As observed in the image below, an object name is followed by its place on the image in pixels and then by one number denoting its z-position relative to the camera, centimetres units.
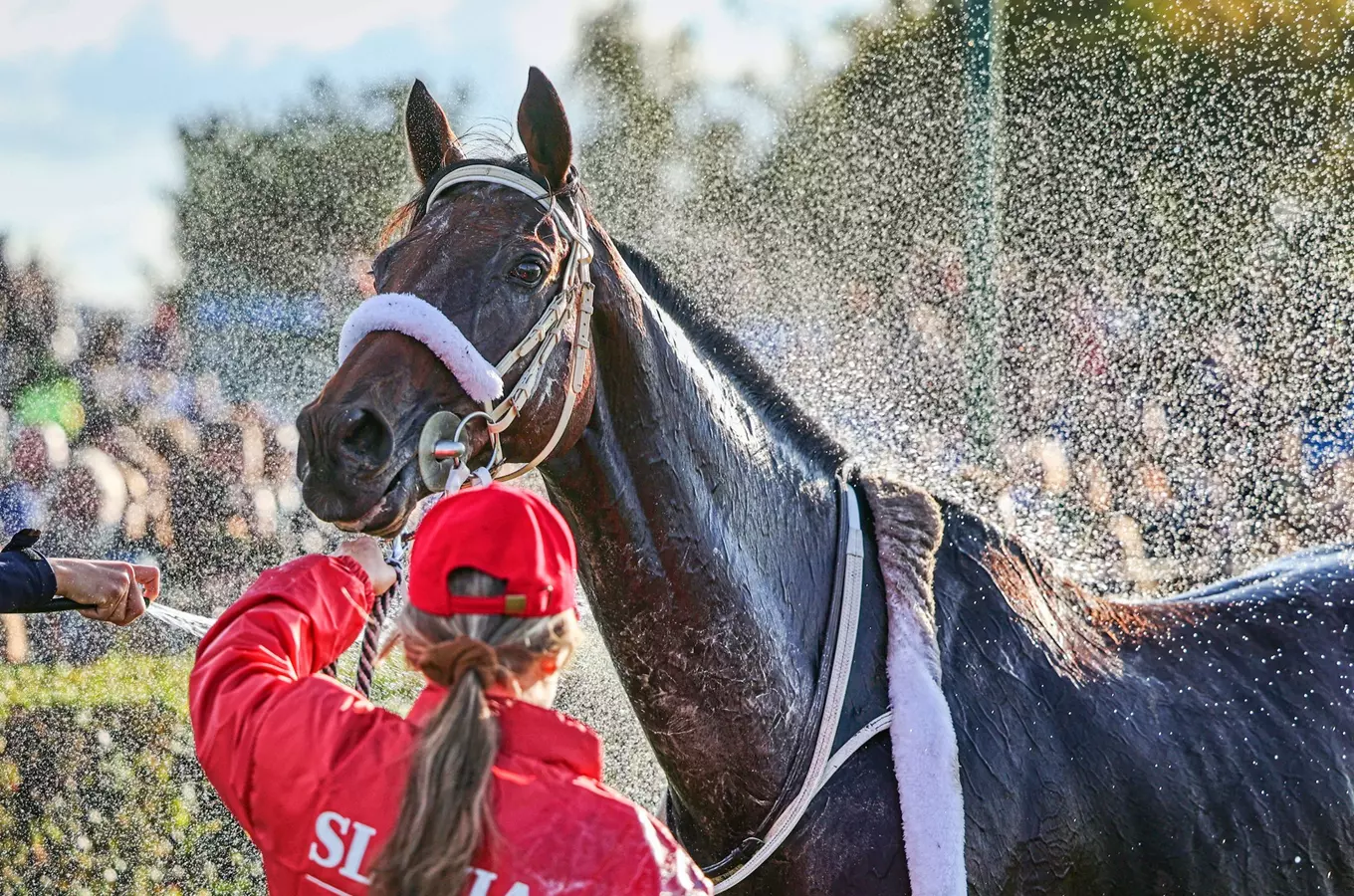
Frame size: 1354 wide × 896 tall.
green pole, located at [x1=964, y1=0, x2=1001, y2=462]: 1313
